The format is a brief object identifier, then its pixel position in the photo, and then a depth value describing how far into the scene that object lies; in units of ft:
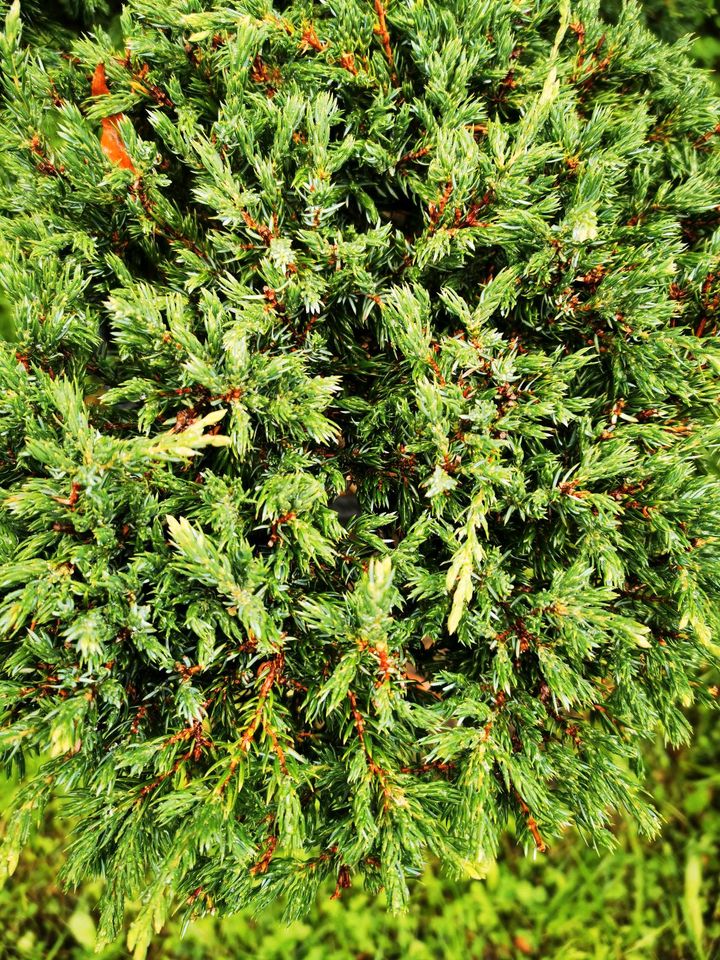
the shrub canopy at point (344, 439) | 1.57
